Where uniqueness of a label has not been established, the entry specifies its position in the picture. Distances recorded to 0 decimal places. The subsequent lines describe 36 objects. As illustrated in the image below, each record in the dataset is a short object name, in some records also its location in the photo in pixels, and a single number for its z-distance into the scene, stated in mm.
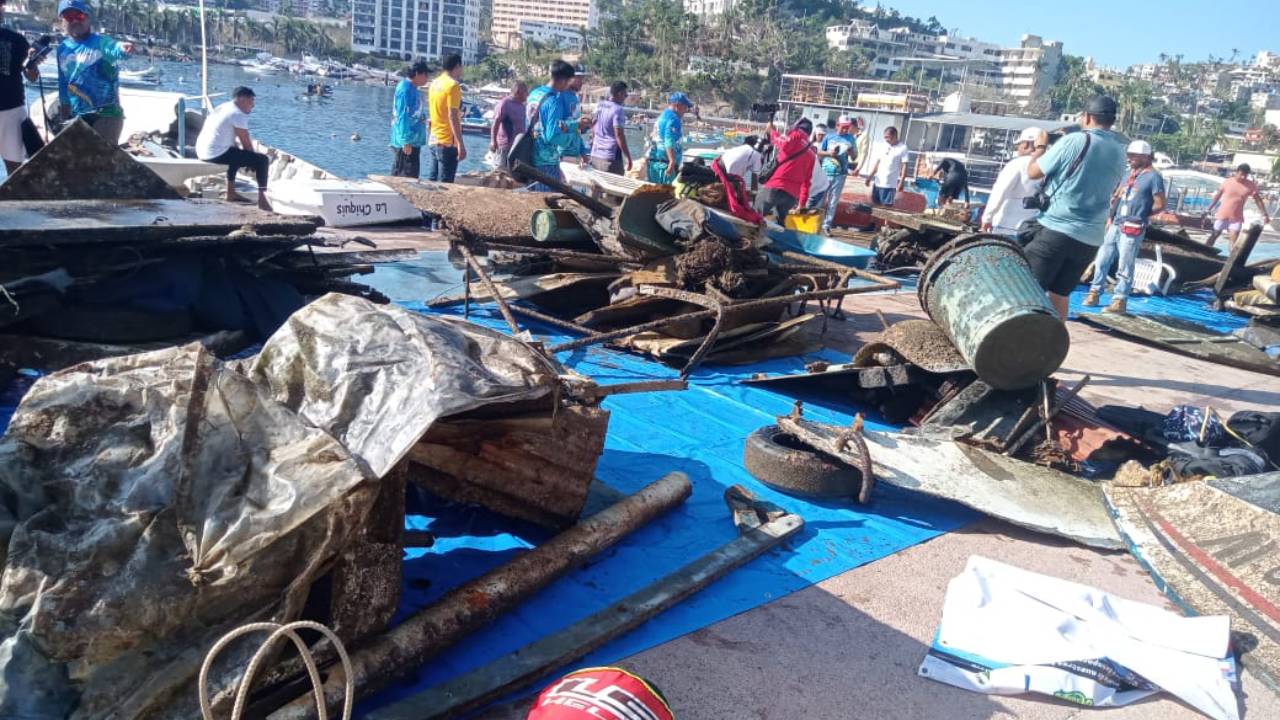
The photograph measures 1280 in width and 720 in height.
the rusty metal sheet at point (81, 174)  5098
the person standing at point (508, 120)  10531
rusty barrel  5086
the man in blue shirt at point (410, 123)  10523
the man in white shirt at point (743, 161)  10031
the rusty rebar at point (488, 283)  5532
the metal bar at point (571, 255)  6551
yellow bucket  10383
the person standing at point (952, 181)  14680
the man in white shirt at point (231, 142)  8742
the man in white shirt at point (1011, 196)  9078
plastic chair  11812
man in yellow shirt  10219
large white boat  9188
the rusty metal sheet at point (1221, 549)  3406
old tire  4410
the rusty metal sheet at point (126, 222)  4152
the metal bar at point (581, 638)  2557
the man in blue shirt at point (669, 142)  10766
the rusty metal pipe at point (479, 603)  2496
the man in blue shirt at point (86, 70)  7590
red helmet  1959
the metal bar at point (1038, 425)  4902
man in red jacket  9766
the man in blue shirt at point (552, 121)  9836
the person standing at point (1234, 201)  14102
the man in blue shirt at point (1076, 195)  6336
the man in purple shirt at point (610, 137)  11070
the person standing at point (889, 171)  14023
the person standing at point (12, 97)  6844
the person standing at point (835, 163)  12984
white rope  1820
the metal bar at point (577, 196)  6286
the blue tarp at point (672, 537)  3160
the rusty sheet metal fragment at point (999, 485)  4285
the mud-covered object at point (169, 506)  2074
